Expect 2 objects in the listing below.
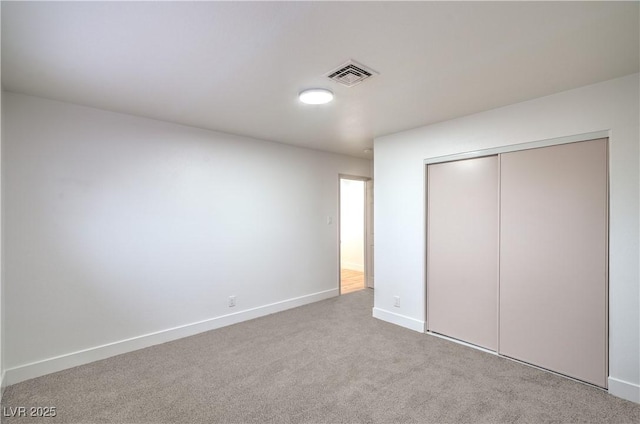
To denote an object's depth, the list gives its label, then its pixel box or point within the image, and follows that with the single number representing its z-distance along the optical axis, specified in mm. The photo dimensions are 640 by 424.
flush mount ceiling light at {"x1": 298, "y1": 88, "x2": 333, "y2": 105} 2568
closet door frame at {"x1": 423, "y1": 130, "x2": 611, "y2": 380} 2498
